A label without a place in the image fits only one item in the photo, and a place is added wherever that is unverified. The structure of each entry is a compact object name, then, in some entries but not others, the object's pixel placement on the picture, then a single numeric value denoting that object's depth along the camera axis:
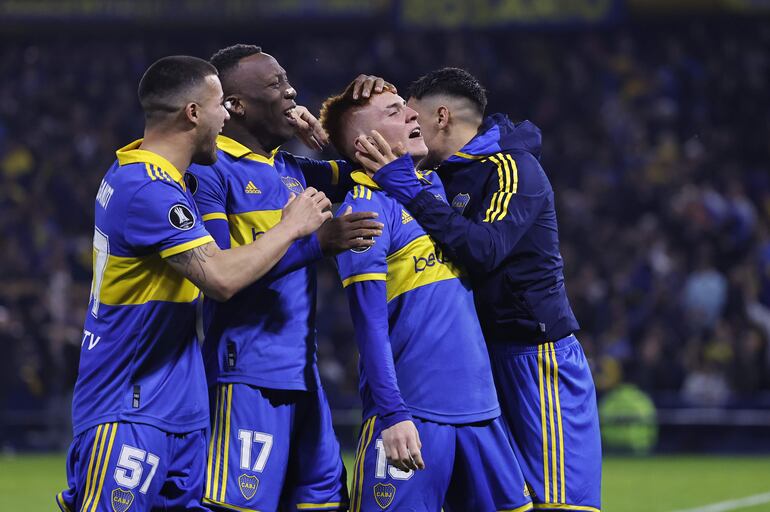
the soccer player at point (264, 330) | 9.33
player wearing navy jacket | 10.16
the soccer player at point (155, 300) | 8.68
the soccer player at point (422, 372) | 9.27
